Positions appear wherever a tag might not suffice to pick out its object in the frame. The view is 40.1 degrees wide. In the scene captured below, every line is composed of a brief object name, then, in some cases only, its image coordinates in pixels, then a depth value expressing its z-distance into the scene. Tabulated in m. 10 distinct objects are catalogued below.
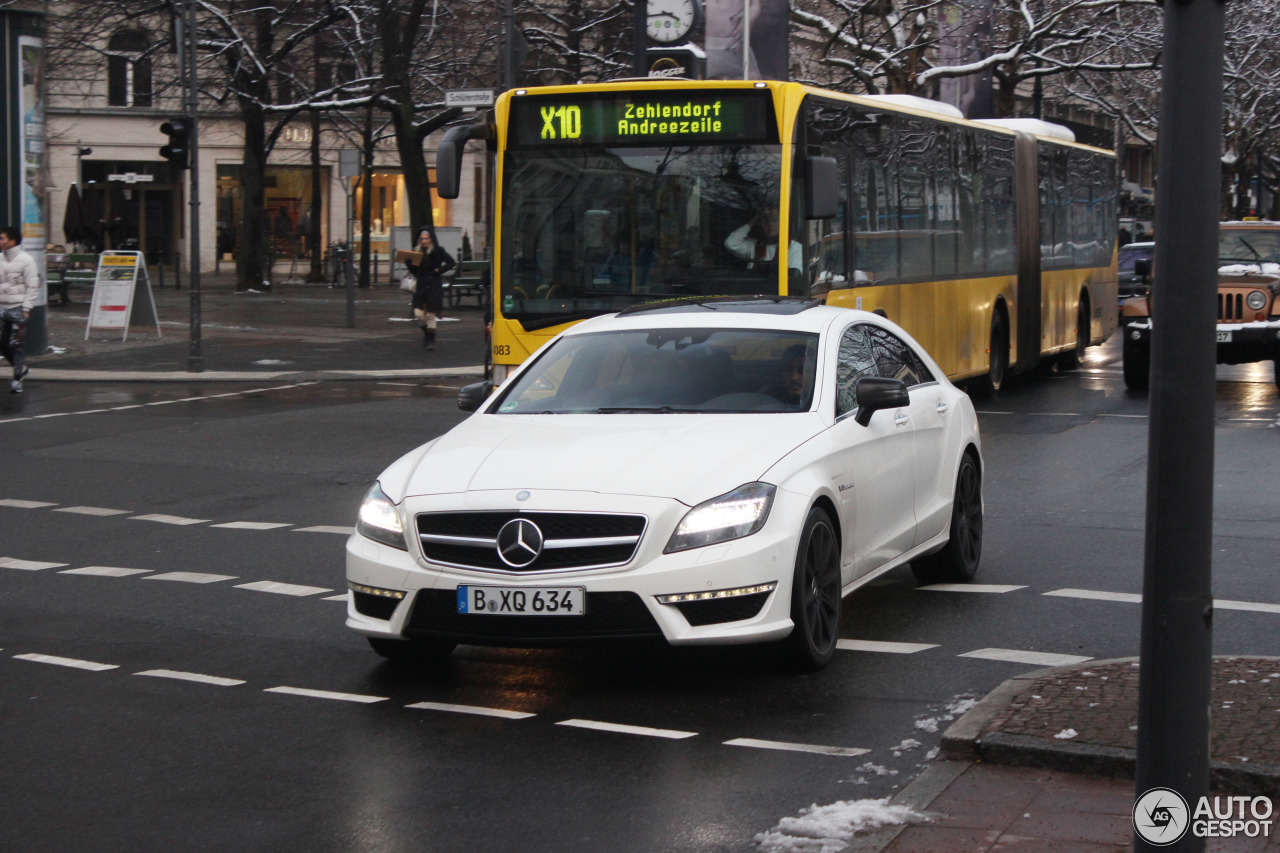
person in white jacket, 20.41
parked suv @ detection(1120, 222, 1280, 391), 20.02
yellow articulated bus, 13.84
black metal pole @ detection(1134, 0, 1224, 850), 3.81
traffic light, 23.22
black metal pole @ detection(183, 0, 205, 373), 22.55
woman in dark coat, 26.95
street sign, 21.84
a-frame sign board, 27.45
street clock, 25.77
